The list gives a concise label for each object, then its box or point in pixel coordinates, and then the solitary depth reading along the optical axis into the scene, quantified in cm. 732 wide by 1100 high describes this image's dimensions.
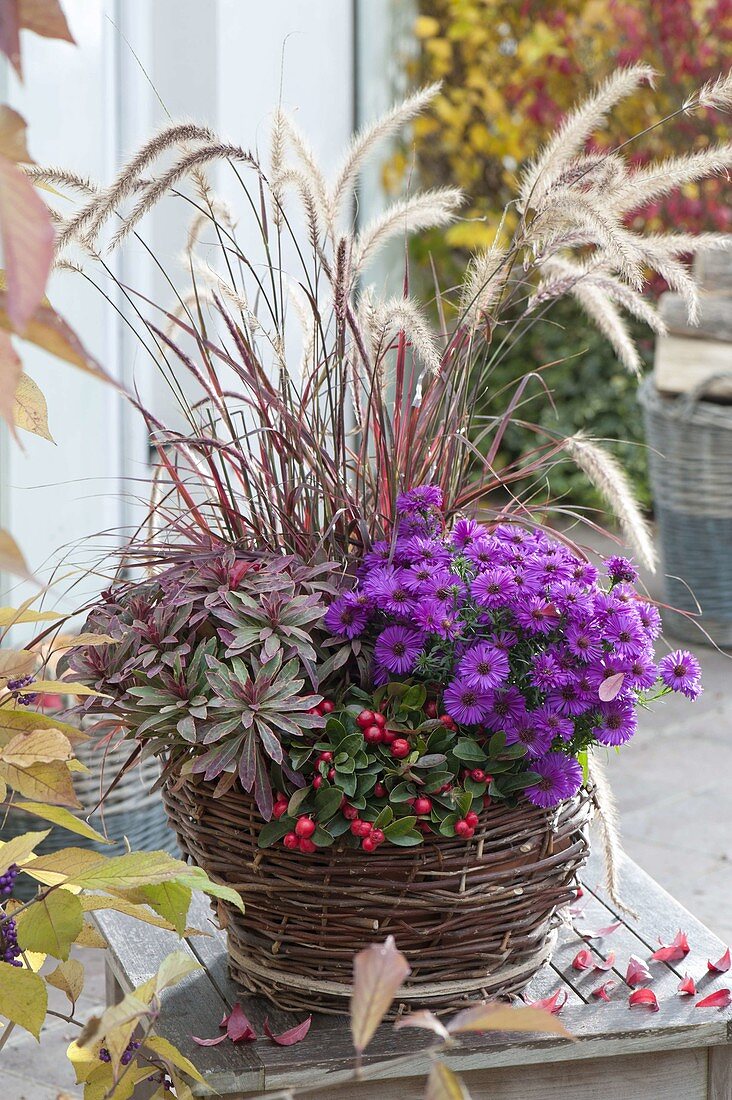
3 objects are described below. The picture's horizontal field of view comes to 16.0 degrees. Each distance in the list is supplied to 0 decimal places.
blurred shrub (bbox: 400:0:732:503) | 700
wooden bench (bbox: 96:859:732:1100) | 184
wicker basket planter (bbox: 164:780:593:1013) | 182
